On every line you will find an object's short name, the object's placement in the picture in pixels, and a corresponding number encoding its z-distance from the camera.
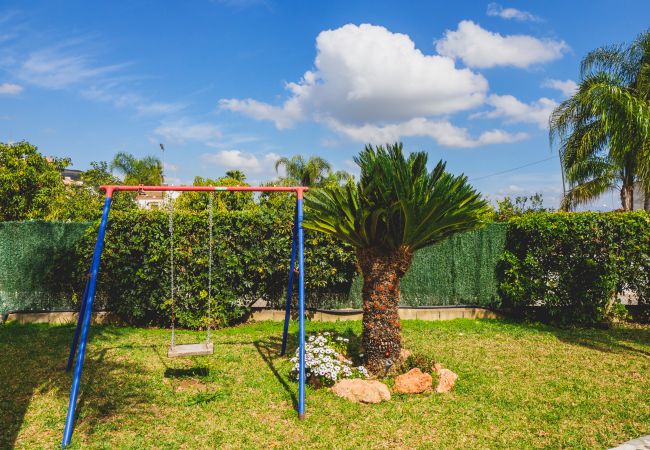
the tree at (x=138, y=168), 43.06
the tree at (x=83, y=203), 15.09
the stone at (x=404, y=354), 7.01
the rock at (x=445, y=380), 6.32
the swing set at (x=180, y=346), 5.11
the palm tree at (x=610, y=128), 8.45
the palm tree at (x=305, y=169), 38.06
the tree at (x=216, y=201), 15.33
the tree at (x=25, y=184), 13.55
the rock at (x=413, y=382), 6.24
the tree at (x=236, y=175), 23.38
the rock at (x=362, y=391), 5.93
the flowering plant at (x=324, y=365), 6.48
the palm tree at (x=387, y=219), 6.43
